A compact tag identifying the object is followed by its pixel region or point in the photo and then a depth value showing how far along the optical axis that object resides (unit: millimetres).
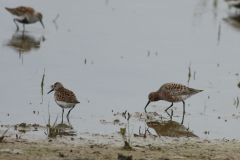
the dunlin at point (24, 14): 18438
